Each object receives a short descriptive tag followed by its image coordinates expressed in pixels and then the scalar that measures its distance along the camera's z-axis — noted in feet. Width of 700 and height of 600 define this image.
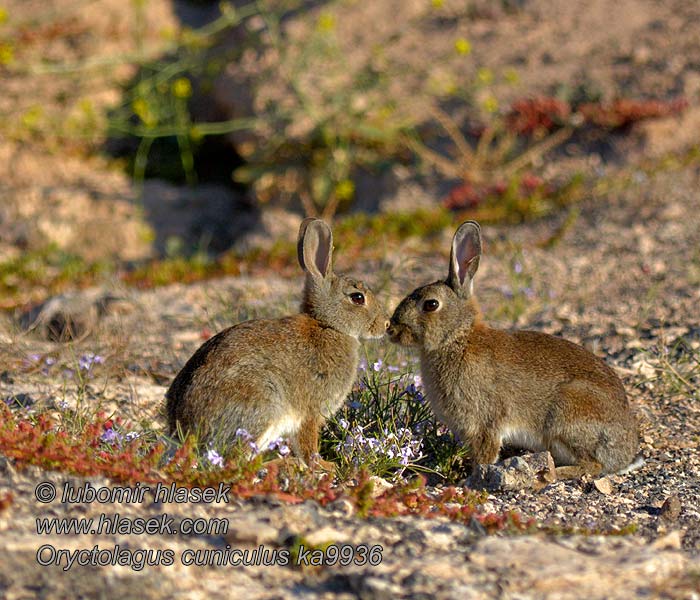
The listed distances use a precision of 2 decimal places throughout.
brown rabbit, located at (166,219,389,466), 33.19
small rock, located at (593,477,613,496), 34.86
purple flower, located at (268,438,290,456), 32.22
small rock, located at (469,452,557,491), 34.06
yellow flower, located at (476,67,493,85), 79.00
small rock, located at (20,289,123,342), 52.21
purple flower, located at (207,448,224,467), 29.68
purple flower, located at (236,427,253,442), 32.42
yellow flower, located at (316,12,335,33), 77.10
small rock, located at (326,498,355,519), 28.32
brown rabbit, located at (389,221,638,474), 35.73
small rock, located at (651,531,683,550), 27.32
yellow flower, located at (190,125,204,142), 73.81
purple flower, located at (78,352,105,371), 40.14
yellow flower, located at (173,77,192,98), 76.11
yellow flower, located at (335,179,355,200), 77.51
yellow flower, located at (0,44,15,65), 72.59
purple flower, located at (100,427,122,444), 32.07
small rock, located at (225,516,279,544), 26.22
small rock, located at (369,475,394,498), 31.44
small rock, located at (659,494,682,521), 32.01
